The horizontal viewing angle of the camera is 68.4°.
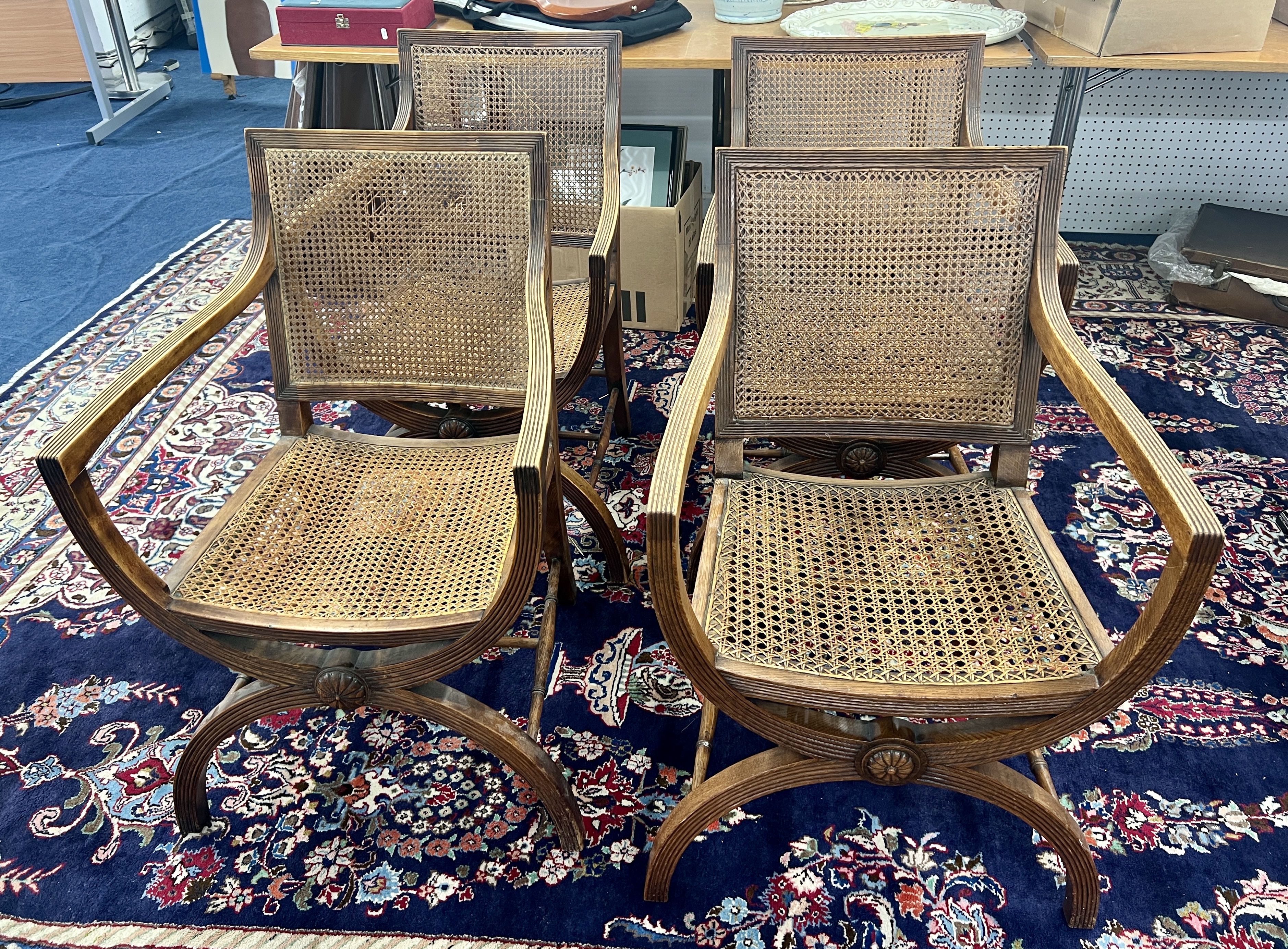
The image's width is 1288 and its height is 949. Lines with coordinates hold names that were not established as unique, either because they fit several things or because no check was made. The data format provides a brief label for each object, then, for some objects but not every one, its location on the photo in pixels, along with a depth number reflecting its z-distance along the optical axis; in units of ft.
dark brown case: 9.07
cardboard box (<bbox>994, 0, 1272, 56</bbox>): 7.40
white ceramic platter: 8.24
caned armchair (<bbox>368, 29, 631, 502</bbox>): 6.73
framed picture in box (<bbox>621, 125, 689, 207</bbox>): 8.70
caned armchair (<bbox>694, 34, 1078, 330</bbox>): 6.61
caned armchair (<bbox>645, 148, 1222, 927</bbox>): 3.67
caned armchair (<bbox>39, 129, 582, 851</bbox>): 4.07
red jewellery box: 8.19
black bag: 8.20
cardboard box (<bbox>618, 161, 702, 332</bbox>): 8.51
